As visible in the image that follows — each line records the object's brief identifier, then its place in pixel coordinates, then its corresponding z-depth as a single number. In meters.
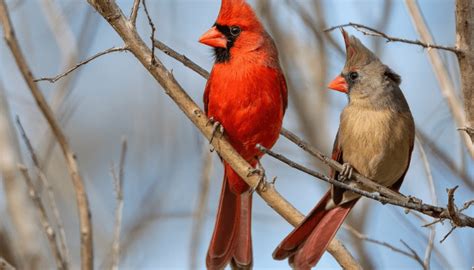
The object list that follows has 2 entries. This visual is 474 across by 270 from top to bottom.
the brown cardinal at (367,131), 6.13
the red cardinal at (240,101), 6.23
